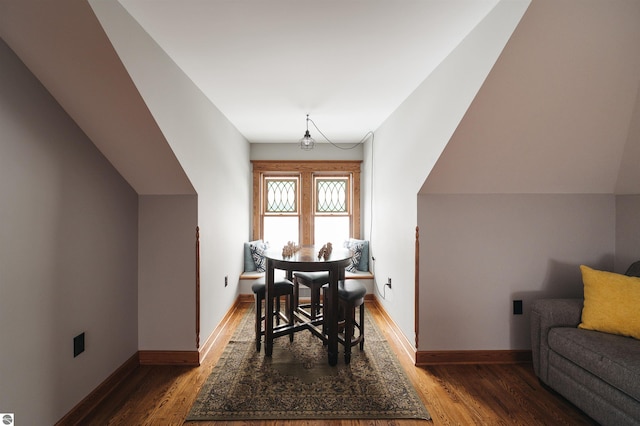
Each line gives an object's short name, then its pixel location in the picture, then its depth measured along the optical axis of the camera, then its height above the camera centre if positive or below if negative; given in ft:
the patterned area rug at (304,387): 6.49 -4.13
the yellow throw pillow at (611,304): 6.52 -1.99
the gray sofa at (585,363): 5.47 -3.01
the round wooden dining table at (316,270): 8.38 -1.92
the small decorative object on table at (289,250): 9.48 -1.14
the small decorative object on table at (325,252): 9.15 -1.15
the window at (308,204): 16.14 +0.56
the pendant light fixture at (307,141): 11.35 +2.74
